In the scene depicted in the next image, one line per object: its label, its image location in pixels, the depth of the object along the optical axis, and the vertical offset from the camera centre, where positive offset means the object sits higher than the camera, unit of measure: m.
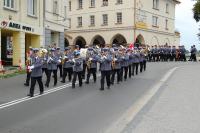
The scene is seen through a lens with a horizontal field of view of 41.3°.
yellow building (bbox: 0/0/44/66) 18.36 +2.06
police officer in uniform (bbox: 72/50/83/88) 11.75 -0.56
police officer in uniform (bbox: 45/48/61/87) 12.13 -0.45
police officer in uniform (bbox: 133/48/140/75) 15.59 -0.28
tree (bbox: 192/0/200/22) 36.94 +6.50
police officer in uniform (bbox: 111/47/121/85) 12.49 -0.44
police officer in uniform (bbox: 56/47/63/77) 12.92 -0.03
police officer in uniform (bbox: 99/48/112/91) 11.50 -0.49
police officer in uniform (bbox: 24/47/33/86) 11.86 -1.13
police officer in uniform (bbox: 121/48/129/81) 13.51 -0.37
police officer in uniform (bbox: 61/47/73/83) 13.00 -0.43
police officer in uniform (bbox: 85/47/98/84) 12.60 -0.34
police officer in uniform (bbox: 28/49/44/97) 9.94 -0.52
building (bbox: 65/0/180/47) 34.98 +4.71
